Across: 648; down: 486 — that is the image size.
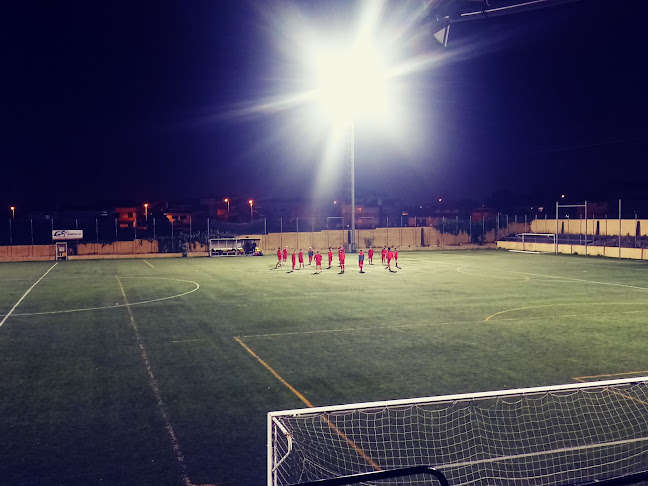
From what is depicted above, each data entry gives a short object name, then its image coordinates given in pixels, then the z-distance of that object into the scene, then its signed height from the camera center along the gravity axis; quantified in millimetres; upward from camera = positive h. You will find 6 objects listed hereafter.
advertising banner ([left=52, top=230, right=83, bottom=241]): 45000 -1435
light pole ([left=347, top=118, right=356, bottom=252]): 44056 +4405
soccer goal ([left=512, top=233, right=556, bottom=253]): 50031 -2537
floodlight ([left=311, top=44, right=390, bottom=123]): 40044 +9155
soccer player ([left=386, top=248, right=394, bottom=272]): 33312 -2477
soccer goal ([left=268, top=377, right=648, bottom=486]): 6941 -3150
